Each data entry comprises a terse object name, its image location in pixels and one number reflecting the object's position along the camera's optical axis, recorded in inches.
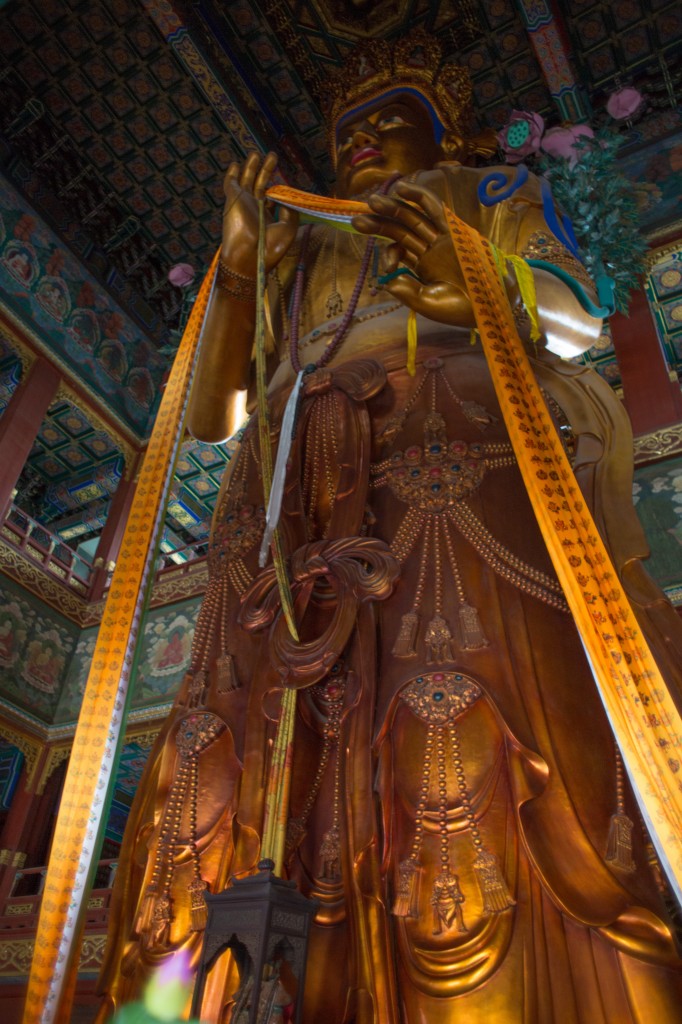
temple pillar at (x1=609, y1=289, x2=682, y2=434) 159.3
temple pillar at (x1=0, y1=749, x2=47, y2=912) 190.1
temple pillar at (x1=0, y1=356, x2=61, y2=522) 209.9
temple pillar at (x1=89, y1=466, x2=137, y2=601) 246.4
